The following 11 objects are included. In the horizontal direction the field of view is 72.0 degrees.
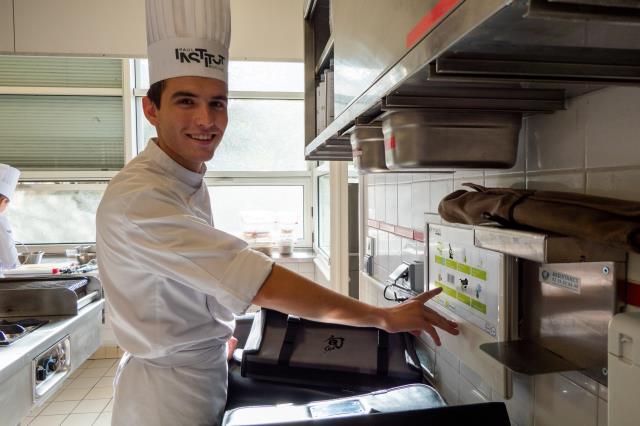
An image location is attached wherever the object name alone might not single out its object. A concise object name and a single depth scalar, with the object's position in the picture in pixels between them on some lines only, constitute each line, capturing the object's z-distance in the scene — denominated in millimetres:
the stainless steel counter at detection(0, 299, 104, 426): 1434
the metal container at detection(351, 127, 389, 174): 1053
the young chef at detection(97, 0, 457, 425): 917
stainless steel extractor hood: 359
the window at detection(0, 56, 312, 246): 3828
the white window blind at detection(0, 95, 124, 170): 3822
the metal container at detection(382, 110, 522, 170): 760
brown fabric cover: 528
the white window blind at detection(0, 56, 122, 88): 3791
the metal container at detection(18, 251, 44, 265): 3680
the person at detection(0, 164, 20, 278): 3246
